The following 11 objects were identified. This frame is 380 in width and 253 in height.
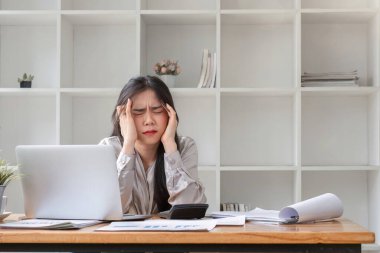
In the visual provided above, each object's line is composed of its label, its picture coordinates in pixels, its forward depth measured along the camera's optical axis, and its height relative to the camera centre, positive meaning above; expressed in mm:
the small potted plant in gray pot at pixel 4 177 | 2066 -142
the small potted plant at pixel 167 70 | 3955 +373
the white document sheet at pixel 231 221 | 1907 -259
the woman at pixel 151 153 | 2758 -85
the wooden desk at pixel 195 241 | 1682 -272
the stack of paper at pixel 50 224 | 1798 -256
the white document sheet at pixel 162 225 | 1749 -253
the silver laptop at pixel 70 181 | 2045 -151
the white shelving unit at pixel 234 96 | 4199 +236
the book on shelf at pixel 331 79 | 3971 +324
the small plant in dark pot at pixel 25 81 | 3971 +309
